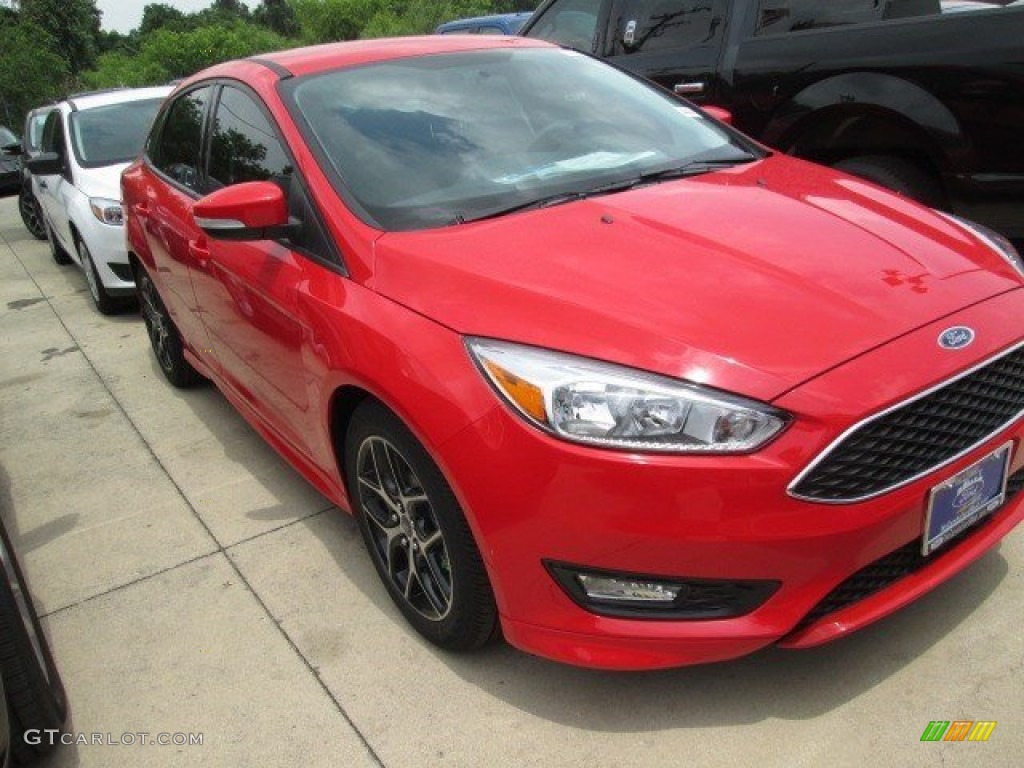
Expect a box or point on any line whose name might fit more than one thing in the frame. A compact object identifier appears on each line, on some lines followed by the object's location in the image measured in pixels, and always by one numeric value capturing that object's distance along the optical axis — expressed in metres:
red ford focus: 1.89
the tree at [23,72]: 27.75
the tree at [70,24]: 47.62
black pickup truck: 3.91
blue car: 13.47
